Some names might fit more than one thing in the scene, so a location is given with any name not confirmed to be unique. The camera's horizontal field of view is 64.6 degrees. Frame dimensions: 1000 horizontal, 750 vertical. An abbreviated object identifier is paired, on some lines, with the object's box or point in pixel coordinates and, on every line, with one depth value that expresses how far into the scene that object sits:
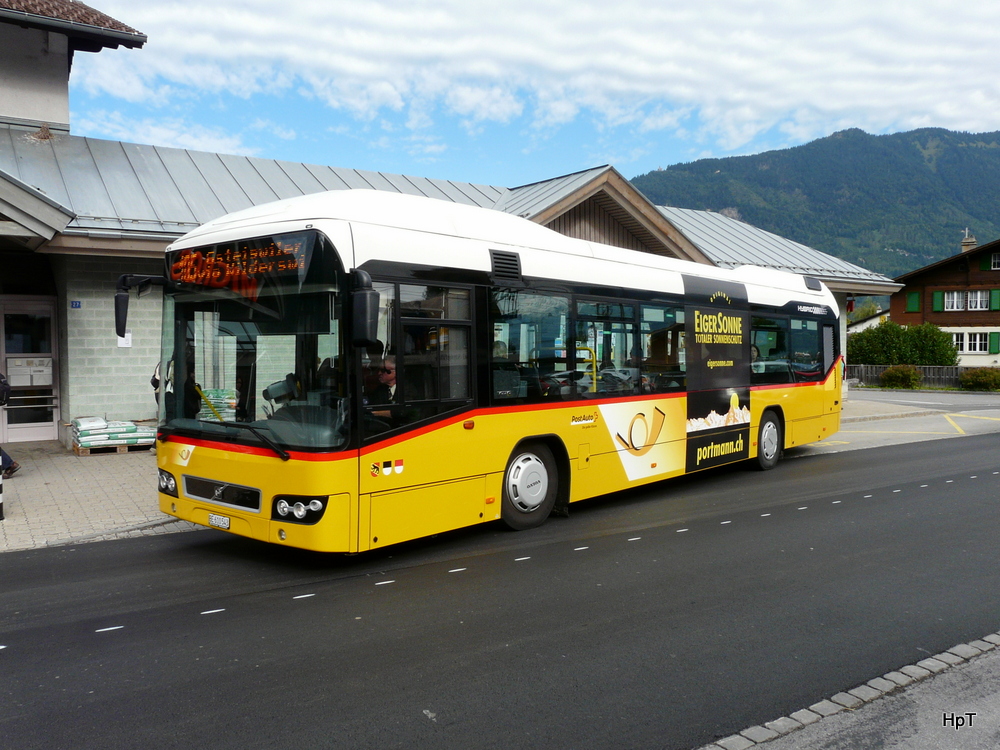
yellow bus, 6.02
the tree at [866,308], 97.03
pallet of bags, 12.90
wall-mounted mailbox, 14.10
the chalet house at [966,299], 49.72
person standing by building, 10.33
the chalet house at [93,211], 13.07
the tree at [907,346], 42.62
